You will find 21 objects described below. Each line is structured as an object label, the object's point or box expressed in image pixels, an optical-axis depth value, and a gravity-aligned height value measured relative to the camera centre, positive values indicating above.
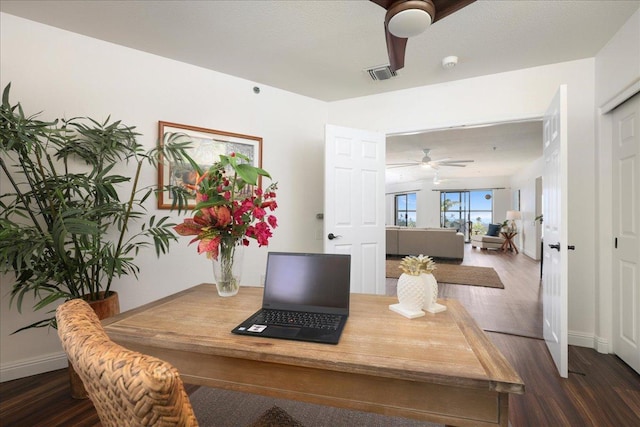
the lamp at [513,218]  8.41 -0.06
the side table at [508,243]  8.42 -0.80
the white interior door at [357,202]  3.06 +0.14
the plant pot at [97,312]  1.83 -0.65
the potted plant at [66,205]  1.57 +0.06
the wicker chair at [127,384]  0.38 -0.24
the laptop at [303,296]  0.99 -0.32
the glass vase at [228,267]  1.26 -0.24
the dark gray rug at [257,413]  1.66 -1.20
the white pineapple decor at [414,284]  1.08 -0.26
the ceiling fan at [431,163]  5.98 +1.25
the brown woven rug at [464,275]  4.77 -1.08
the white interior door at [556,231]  2.00 -0.11
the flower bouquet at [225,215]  1.19 +0.00
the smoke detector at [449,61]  2.50 +1.36
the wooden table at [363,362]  0.72 -0.40
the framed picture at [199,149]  2.63 +0.68
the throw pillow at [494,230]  9.07 -0.44
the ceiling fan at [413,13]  1.37 +0.99
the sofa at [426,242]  6.83 -0.65
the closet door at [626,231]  2.08 -0.11
